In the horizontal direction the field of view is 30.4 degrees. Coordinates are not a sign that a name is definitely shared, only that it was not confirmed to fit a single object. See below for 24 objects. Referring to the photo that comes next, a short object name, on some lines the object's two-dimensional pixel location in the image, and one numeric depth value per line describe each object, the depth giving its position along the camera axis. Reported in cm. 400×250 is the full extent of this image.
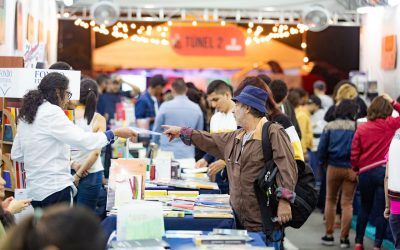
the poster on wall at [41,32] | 1007
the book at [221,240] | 362
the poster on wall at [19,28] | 754
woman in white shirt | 455
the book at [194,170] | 651
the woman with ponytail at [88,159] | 590
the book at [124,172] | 455
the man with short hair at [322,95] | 1082
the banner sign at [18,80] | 524
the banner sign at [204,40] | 1384
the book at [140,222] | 362
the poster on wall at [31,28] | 859
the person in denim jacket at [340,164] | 753
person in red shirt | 686
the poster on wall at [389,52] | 1095
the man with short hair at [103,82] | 1088
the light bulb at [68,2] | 1141
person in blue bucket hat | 432
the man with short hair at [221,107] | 652
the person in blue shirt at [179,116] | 771
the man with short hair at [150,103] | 985
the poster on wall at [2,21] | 659
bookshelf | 521
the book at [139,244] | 347
